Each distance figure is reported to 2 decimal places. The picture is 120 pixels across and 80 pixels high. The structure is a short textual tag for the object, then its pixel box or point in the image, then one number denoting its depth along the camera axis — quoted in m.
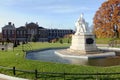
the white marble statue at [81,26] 11.33
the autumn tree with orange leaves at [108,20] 20.62
